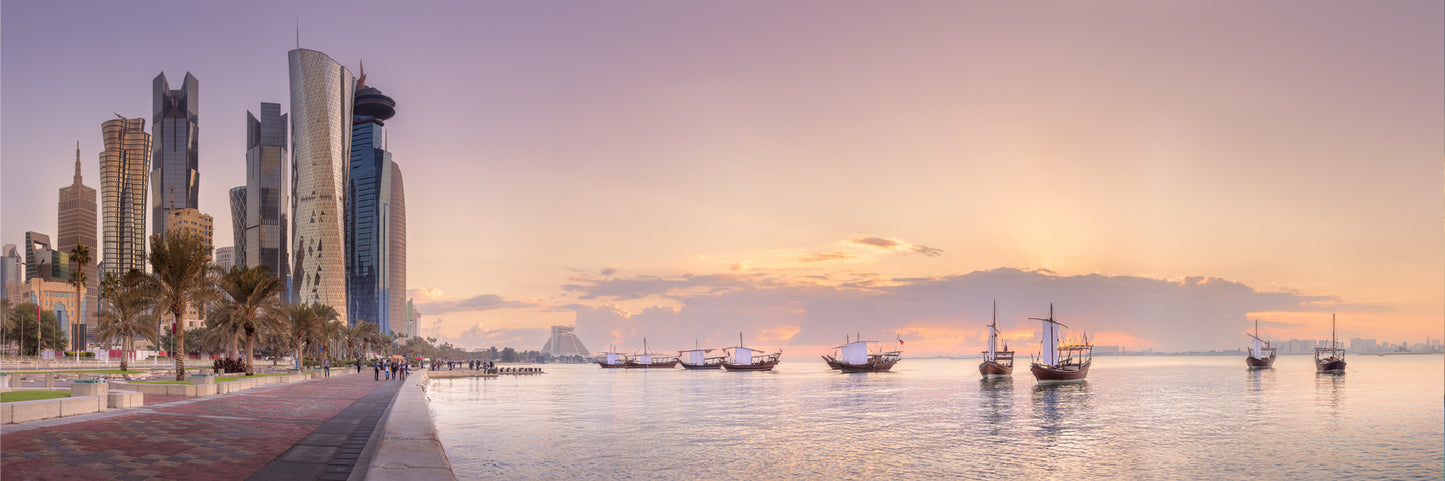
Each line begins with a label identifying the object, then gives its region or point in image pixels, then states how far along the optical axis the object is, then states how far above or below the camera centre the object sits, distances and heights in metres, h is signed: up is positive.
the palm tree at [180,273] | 43.69 +0.02
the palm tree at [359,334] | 143.25 -10.63
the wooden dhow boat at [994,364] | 147.36 -17.34
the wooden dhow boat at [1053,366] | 117.06 -14.29
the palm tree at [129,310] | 45.91 -2.38
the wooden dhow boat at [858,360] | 184.75 -20.40
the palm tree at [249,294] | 55.78 -1.44
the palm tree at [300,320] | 85.81 -4.95
